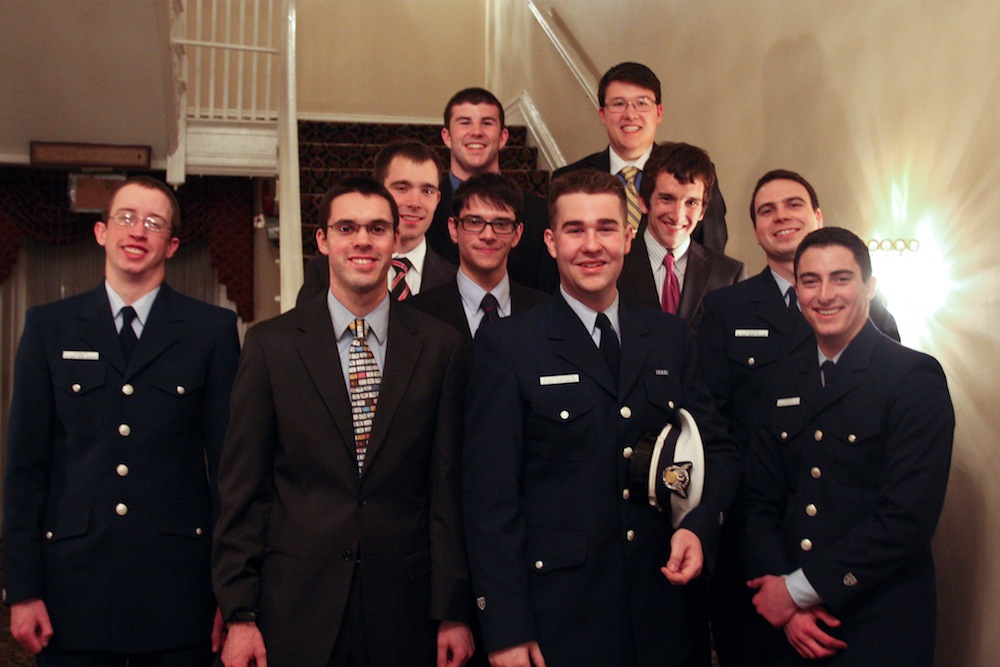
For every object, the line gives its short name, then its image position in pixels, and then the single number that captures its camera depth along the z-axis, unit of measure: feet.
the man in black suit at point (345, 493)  6.30
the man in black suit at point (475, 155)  10.04
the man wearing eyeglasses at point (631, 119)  10.60
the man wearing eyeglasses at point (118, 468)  7.06
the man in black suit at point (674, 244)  9.18
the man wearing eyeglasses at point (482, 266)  8.08
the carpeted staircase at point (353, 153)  18.01
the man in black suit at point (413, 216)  9.34
